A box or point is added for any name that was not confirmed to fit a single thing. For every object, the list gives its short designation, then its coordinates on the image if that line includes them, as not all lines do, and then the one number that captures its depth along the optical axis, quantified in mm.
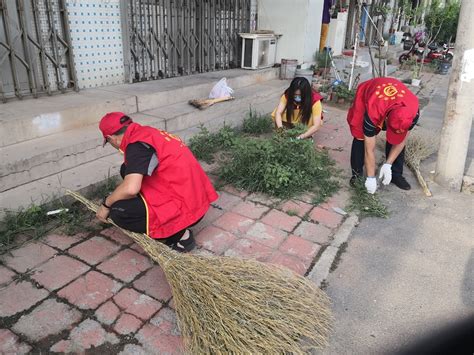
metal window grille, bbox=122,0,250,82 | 5918
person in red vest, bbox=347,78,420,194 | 3686
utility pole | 3938
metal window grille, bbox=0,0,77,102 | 4352
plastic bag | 6160
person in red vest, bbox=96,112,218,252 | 2539
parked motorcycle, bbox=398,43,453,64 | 13605
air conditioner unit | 7871
